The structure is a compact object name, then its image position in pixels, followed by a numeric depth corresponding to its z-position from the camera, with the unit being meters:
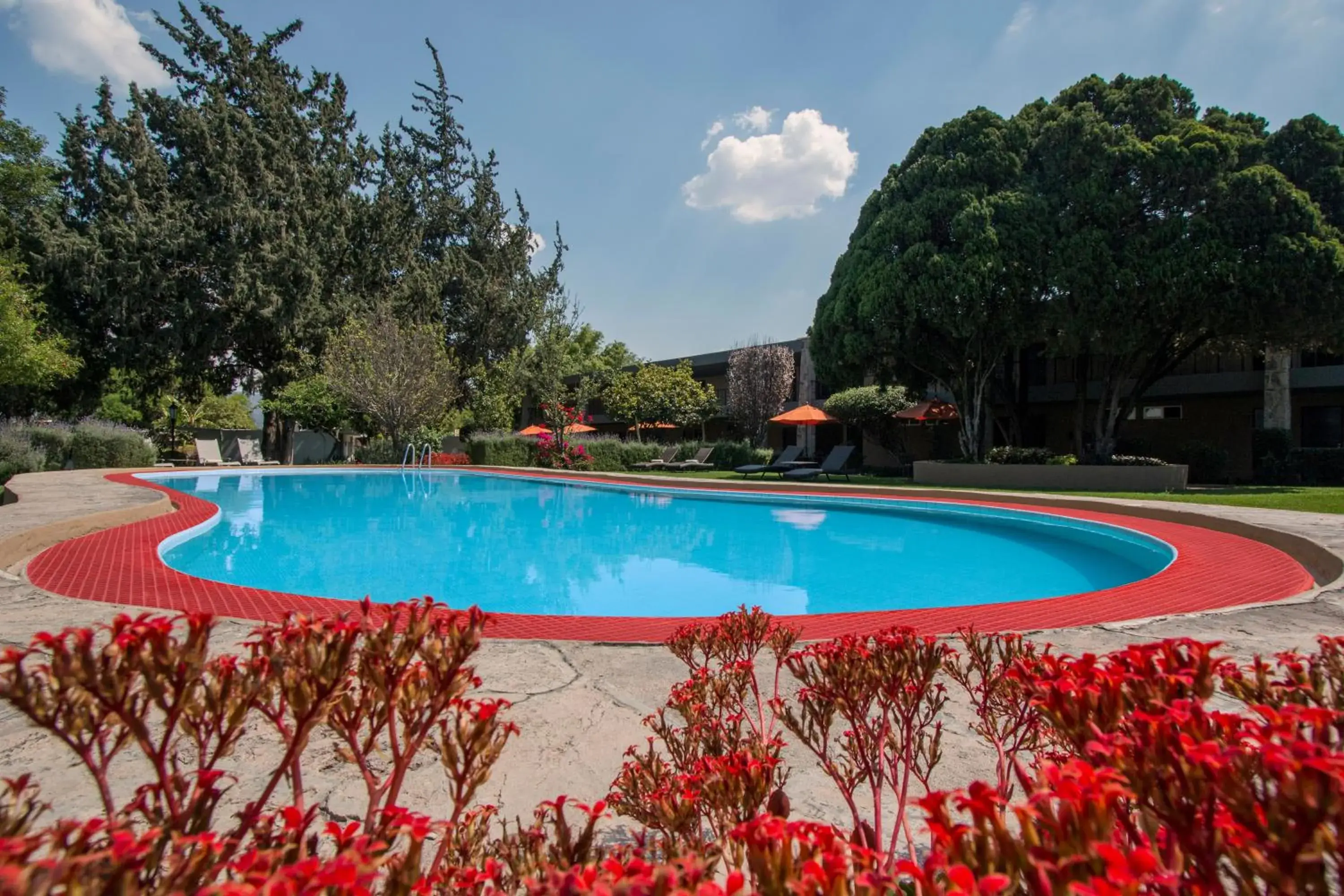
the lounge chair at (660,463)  25.61
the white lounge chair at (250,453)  30.02
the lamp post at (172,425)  30.14
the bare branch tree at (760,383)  28.70
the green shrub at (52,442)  20.34
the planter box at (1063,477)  15.80
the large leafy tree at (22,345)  17.19
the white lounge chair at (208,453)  27.02
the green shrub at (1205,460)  19.17
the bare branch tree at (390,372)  26.03
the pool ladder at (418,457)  26.19
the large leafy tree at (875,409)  23.23
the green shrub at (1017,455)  17.17
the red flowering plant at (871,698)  1.67
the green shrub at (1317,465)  17.94
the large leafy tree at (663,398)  29.80
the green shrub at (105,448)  21.77
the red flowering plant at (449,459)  27.38
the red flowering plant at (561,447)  23.95
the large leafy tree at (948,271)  16.44
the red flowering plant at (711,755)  1.28
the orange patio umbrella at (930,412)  21.52
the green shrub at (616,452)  25.30
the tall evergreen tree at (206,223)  23.84
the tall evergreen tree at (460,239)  31.56
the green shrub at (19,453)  17.91
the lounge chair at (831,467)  19.84
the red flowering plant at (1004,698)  1.70
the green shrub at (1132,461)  16.38
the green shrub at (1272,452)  18.53
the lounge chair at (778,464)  21.44
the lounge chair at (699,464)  25.12
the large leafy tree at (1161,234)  14.80
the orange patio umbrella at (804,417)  23.36
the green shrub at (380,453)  27.89
